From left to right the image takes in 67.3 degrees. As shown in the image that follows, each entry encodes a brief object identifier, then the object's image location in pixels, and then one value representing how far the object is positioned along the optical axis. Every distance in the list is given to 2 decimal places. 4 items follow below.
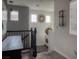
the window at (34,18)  4.39
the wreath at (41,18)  4.50
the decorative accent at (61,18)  2.06
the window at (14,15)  3.77
